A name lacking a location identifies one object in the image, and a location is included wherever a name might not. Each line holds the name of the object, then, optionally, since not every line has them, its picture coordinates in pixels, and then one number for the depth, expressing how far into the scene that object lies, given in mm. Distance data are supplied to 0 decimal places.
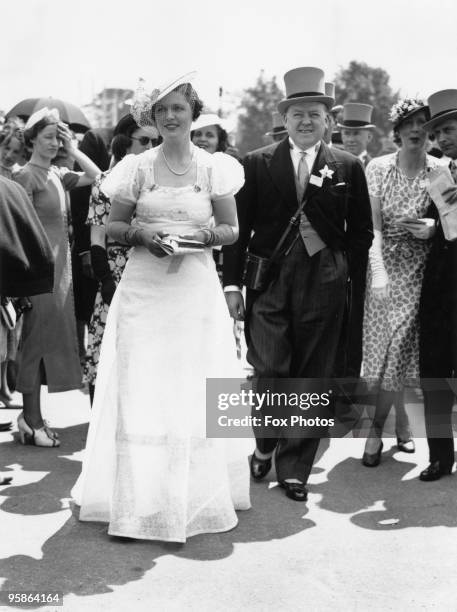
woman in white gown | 4559
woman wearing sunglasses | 5945
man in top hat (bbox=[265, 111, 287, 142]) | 10922
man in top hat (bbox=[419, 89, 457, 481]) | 5434
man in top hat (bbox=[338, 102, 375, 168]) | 9453
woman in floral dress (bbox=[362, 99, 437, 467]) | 5898
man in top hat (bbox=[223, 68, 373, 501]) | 5324
